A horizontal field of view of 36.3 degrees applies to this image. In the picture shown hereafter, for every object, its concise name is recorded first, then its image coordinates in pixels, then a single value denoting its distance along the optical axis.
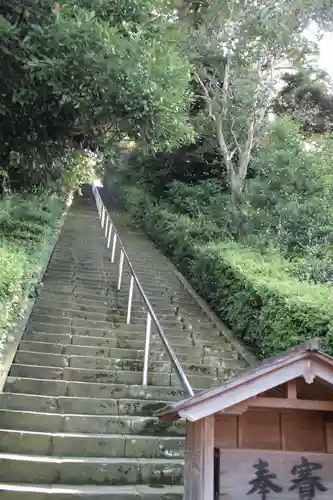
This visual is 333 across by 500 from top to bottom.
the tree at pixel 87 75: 6.13
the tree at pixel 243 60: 12.82
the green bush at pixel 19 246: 6.41
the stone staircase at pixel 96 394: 4.77
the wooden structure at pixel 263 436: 2.97
